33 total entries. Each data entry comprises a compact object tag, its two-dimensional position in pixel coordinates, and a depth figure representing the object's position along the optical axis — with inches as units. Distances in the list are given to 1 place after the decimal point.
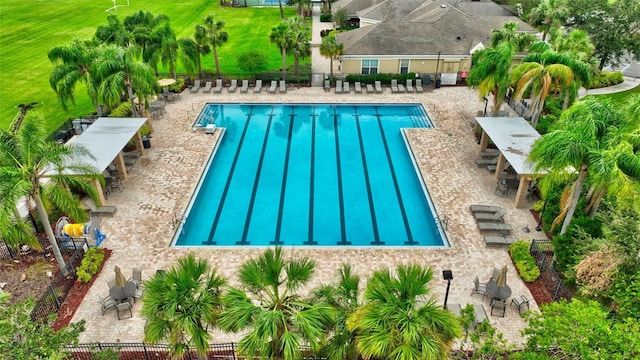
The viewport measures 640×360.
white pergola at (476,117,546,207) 731.4
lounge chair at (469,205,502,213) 723.4
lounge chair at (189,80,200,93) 1263.5
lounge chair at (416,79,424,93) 1265.0
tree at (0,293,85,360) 364.2
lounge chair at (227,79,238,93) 1274.6
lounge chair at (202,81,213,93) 1268.5
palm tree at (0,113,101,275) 497.0
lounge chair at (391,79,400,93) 1269.7
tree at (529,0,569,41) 1224.2
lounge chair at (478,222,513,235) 688.4
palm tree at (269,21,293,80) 1230.3
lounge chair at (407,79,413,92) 1270.2
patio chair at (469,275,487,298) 571.7
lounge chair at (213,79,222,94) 1264.8
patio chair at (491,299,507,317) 550.0
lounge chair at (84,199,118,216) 729.0
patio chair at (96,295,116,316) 550.0
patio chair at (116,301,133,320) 544.4
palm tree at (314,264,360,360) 334.3
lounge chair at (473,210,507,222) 709.3
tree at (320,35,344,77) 1252.5
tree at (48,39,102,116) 867.4
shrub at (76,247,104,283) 599.2
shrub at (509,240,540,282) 599.5
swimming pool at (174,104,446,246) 738.8
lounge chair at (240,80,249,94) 1263.5
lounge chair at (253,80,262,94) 1269.7
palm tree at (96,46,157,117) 842.2
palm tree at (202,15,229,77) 1245.4
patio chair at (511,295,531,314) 552.4
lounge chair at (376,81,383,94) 1264.8
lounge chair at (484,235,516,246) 661.9
